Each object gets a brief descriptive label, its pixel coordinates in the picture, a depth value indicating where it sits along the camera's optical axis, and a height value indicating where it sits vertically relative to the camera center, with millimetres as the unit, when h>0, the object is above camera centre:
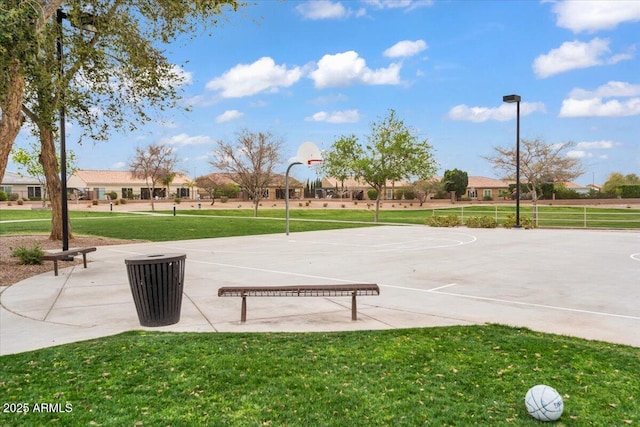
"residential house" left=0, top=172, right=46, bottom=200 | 81625 +1837
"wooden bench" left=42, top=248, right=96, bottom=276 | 11266 -1307
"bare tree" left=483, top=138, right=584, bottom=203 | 50250 +3153
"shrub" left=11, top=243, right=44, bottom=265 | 12914 -1478
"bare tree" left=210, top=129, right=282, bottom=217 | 48969 +3281
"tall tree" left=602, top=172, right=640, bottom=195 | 87862 +2693
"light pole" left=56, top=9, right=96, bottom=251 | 12969 +2753
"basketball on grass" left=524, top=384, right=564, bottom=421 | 3865 -1620
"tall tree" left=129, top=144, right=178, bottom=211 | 65625 +4574
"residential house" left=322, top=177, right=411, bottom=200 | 90875 +1157
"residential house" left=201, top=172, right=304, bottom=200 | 82288 +1233
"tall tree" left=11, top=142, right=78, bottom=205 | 58219 +4642
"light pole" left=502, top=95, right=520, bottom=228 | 25266 +4713
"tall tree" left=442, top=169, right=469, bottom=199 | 80500 +2278
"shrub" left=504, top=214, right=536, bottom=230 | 28020 -1590
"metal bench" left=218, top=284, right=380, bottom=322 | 6995 -1304
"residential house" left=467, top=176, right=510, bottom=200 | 92125 +1149
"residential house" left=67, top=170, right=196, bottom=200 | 82000 +1944
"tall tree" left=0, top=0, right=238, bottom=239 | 10000 +3619
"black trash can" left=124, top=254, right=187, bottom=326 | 6777 -1214
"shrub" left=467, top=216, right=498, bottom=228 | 28312 -1535
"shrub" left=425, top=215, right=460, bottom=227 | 29719 -1532
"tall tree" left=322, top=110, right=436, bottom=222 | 37188 +2683
